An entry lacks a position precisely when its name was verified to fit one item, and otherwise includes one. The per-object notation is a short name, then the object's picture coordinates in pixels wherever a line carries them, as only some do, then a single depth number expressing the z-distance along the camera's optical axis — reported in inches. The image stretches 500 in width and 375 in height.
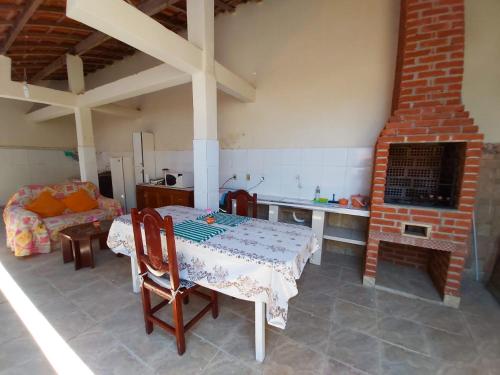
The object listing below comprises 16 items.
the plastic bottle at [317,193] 119.2
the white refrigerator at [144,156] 180.9
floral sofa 108.6
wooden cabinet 147.6
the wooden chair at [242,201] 95.4
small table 99.3
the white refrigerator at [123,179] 195.9
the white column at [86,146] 162.4
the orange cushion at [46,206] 125.9
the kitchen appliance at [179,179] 153.3
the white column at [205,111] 91.0
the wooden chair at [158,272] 53.1
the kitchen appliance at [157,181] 170.6
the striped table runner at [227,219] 75.4
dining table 48.9
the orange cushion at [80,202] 139.7
